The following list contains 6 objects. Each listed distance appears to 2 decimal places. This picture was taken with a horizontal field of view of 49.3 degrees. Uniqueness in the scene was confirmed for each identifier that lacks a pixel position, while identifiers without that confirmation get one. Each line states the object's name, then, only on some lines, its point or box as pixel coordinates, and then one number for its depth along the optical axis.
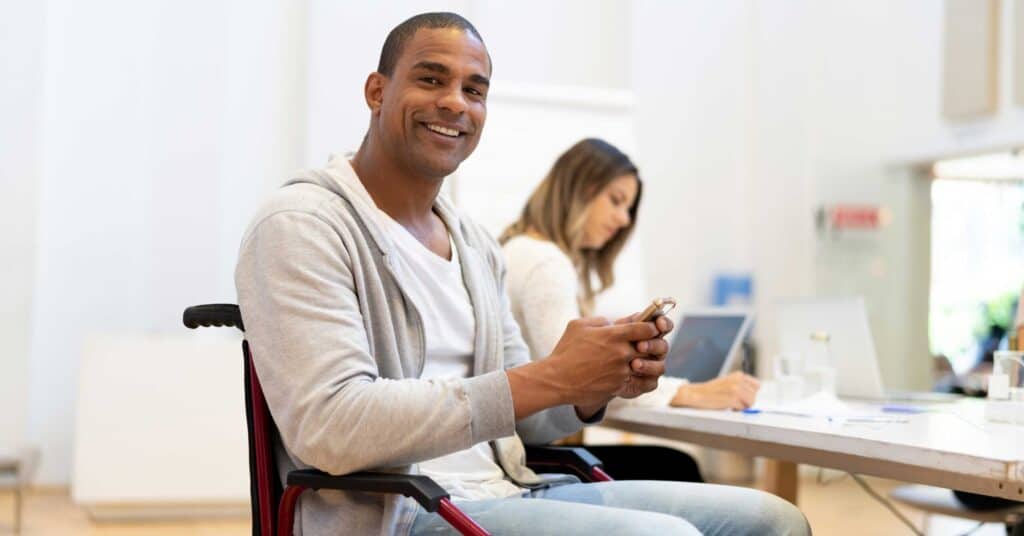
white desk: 1.51
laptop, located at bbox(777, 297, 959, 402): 2.74
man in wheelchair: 1.47
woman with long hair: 2.50
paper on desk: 2.12
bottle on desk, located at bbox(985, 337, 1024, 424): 2.09
